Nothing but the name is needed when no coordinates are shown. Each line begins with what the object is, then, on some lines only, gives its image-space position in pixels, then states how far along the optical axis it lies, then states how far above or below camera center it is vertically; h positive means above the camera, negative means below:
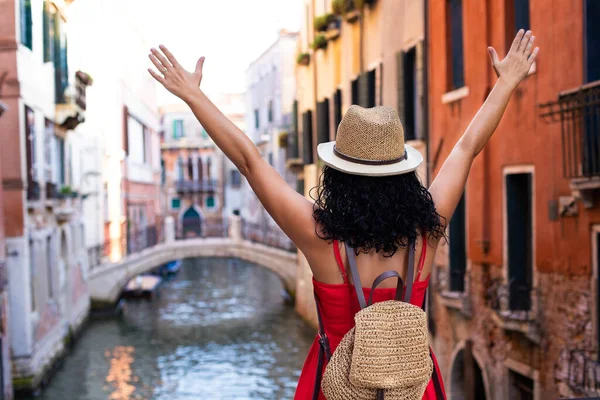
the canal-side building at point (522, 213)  5.09 -0.16
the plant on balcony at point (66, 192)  11.71 +0.18
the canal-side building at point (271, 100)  22.91 +3.11
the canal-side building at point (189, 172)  34.59 +1.28
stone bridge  16.33 -1.30
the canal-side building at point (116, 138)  14.84 +1.49
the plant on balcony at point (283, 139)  17.39 +1.30
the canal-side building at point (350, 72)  8.55 +1.63
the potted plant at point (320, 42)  11.97 +2.36
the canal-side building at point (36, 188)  8.46 +0.22
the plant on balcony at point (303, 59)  13.71 +2.41
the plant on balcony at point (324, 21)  11.44 +2.55
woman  1.49 -0.02
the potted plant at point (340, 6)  10.27 +2.47
